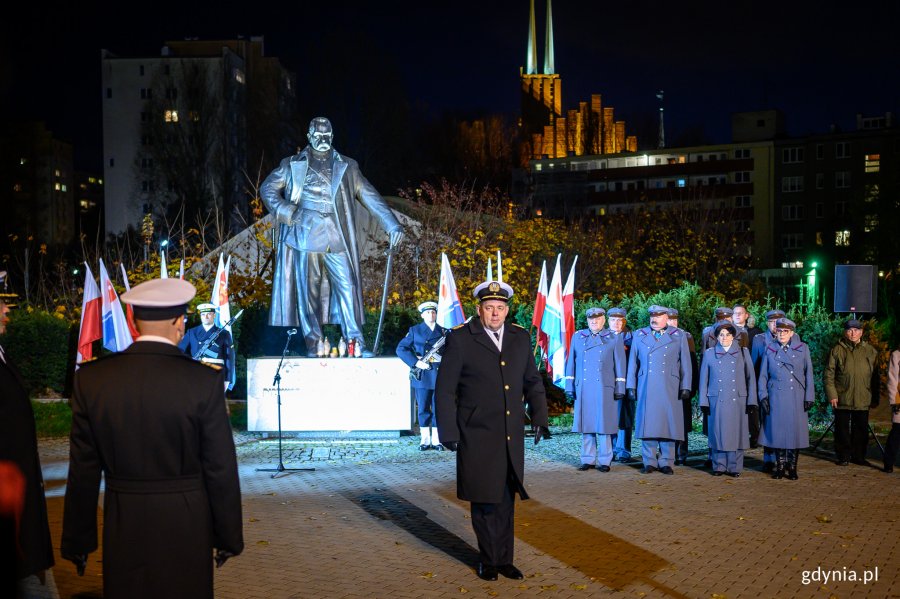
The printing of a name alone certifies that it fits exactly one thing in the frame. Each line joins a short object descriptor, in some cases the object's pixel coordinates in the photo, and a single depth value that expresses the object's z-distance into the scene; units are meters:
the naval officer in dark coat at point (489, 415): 7.18
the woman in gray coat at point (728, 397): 11.41
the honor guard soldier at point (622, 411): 12.38
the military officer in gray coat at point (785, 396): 11.27
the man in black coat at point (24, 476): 4.73
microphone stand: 11.59
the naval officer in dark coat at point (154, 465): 4.32
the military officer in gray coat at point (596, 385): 11.98
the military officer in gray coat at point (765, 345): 11.82
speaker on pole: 15.52
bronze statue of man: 14.86
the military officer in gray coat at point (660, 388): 11.63
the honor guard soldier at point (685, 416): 12.30
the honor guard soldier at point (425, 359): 13.52
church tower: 154.24
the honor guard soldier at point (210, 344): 12.99
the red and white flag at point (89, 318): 15.91
